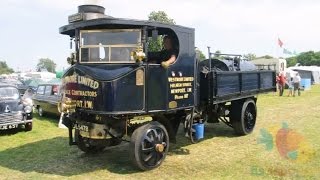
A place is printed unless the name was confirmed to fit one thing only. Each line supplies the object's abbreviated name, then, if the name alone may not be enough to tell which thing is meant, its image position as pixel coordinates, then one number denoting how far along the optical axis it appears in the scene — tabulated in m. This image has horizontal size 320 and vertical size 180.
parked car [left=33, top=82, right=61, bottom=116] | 15.27
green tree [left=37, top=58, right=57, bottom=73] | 147.44
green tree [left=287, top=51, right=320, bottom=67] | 101.75
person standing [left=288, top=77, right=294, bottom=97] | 26.60
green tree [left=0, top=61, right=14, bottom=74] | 123.54
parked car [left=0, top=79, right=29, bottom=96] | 29.28
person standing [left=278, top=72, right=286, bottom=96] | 26.17
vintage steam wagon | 7.22
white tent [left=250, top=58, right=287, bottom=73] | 35.79
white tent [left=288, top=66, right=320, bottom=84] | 44.56
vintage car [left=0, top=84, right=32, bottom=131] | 12.02
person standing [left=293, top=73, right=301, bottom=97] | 26.12
